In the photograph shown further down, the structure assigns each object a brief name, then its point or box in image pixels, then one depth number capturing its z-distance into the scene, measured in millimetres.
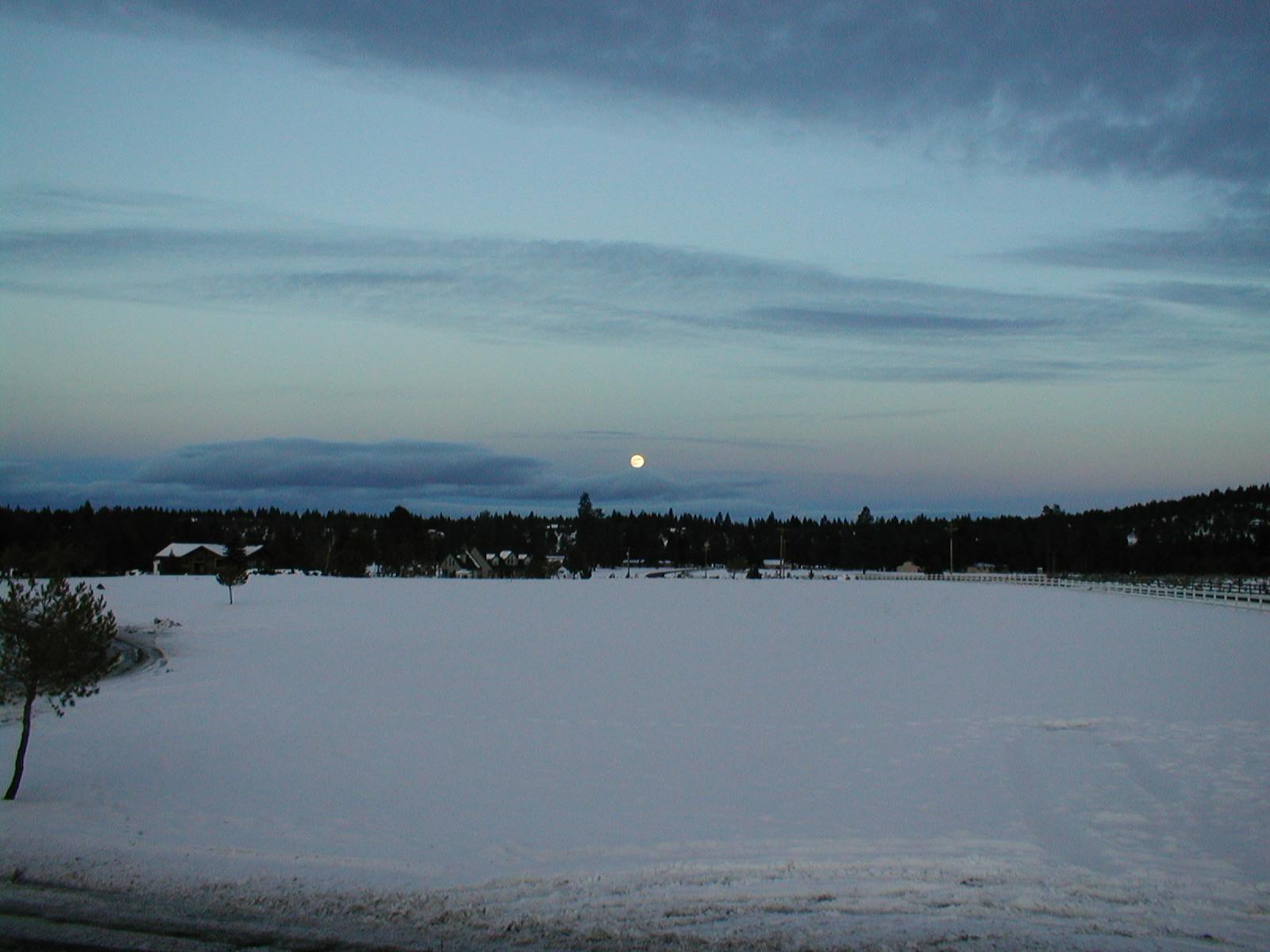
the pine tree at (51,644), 14891
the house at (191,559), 112875
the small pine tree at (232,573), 57875
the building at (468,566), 135875
